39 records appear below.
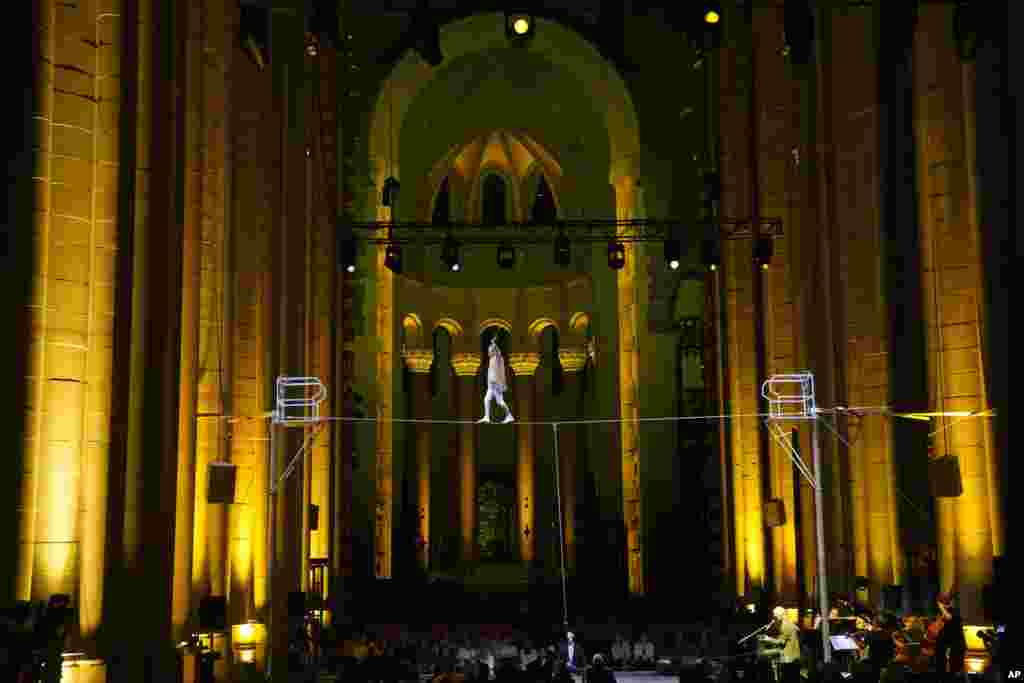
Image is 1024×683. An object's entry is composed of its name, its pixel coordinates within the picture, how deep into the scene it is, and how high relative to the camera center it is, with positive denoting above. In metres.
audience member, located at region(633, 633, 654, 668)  22.38 -2.50
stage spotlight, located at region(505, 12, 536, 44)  22.16 +8.65
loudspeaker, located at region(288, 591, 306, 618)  20.11 -1.35
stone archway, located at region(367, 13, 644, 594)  30.62 +9.15
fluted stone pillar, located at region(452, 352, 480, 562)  34.12 +1.27
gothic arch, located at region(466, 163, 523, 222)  37.25 +9.43
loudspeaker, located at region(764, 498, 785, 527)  22.67 -0.03
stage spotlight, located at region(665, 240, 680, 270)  24.83 +5.13
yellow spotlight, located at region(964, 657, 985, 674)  14.20 -1.76
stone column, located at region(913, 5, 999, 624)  14.66 +2.60
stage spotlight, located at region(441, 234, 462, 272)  25.67 +5.39
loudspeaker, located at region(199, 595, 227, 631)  15.34 -1.12
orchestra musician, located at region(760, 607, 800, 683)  16.09 -1.63
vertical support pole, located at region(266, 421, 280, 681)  16.53 -0.37
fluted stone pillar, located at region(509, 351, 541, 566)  34.25 +0.70
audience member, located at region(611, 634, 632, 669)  22.34 -2.50
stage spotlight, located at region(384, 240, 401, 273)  25.91 +5.35
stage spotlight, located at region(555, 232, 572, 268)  26.06 +5.49
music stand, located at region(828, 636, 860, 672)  14.52 -1.55
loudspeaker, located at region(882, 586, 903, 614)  17.27 -1.23
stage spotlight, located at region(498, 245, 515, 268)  26.16 +5.36
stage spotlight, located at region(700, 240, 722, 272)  24.97 +5.15
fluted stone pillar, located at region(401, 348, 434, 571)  32.97 +1.99
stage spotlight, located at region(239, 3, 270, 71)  19.12 +7.68
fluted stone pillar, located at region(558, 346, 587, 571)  33.62 +2.02
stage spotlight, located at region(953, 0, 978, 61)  12.87 +4.99
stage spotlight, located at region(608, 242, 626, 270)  26.36 +5.36
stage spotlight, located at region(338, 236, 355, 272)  26.20 +5.53
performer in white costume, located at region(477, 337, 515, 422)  25.12 +2.88
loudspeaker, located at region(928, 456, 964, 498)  14.35 +0.35
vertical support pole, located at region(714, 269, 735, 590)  27.36 +1.17
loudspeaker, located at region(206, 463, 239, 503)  16.05 +0.46
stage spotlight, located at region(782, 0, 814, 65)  18.97 +7.30
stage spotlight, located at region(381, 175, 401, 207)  28.62 +7.44
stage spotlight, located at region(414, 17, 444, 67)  19.20 +7.26
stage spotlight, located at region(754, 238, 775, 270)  23.14 +4.78
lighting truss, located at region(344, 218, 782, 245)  25.89 +6.75
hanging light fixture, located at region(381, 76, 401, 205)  28.67 +7.59
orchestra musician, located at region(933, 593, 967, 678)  13.00 -1.39
